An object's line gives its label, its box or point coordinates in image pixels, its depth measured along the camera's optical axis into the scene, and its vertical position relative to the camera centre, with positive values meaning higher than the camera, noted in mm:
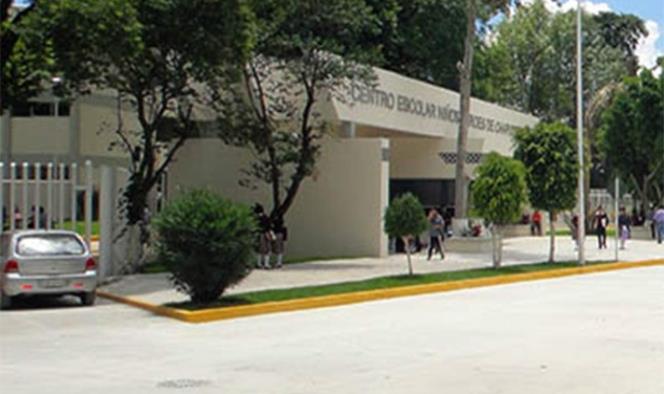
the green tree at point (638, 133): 51406 +3719
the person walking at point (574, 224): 37997 -718
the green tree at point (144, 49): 22953 +3644
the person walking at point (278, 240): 28453 -1027
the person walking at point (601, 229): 41438 -945
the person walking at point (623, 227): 43156 -931
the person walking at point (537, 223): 51531 -907
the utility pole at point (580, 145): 31344 +1856
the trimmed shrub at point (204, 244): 18328 -753
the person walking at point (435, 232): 32812 -894
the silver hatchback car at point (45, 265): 18906 -1196
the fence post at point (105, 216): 24234 -338
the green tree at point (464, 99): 38312 +4001
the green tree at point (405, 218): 24375 -333
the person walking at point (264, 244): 28234 -1133
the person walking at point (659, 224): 47406 -833
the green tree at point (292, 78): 29703 +3782
